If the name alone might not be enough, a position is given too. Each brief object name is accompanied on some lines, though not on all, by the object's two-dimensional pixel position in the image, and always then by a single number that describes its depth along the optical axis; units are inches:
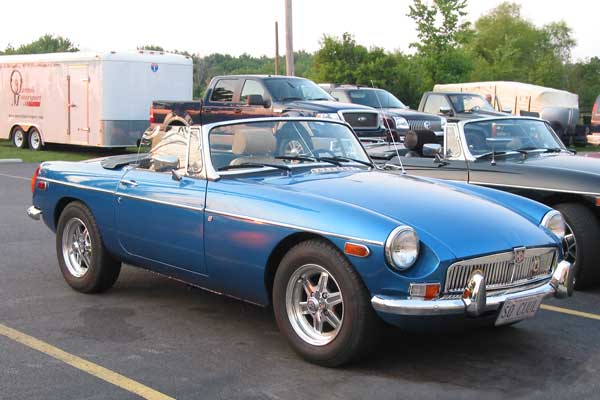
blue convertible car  191.3
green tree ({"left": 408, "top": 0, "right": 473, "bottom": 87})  1537.9
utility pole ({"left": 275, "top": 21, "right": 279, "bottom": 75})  1482.5
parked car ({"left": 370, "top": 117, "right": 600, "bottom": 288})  293.3
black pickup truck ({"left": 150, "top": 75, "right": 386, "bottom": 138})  668.7
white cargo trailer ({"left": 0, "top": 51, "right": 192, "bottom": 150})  847.1
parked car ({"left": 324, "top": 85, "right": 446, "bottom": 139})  732.7
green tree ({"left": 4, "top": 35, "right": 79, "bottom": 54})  3265.3
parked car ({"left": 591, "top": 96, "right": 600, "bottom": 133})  975.6
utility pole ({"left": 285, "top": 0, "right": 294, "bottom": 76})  950.4
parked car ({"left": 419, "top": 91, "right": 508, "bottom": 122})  840.9
